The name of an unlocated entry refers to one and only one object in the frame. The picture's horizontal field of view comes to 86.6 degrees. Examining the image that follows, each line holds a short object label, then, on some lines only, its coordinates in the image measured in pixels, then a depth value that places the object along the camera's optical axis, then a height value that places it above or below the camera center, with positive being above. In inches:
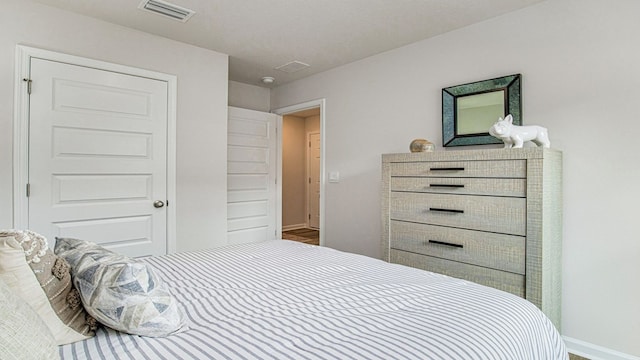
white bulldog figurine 84.9 +11.8
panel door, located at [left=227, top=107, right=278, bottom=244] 161.9 +1.4
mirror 97.5 +22.0
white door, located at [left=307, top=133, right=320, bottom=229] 274.5 -1.6
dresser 76.4 -9.7
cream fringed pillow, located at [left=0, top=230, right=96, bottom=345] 34.5 -11.4
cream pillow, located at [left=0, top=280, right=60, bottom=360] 24.4 -12.0
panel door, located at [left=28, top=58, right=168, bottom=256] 97.5 +6.6
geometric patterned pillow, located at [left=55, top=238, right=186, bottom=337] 35.9 -12.9
